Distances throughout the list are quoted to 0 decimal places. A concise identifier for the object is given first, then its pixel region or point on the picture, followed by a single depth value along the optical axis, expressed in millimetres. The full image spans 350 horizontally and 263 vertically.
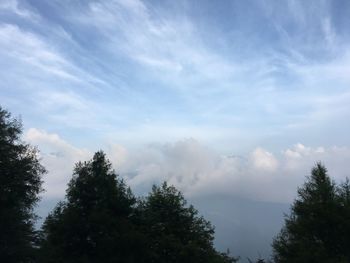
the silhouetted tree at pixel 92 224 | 37812
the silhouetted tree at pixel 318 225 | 38281
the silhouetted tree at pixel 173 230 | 42250
